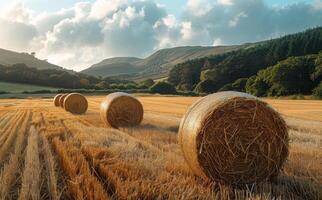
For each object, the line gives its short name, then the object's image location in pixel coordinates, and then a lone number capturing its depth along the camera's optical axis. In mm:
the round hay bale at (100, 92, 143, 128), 15352
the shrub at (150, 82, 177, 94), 68750
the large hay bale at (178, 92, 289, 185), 6527
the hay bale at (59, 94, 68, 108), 30484
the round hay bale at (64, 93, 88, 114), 25453
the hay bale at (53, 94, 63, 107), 33188
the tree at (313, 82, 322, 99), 42531
